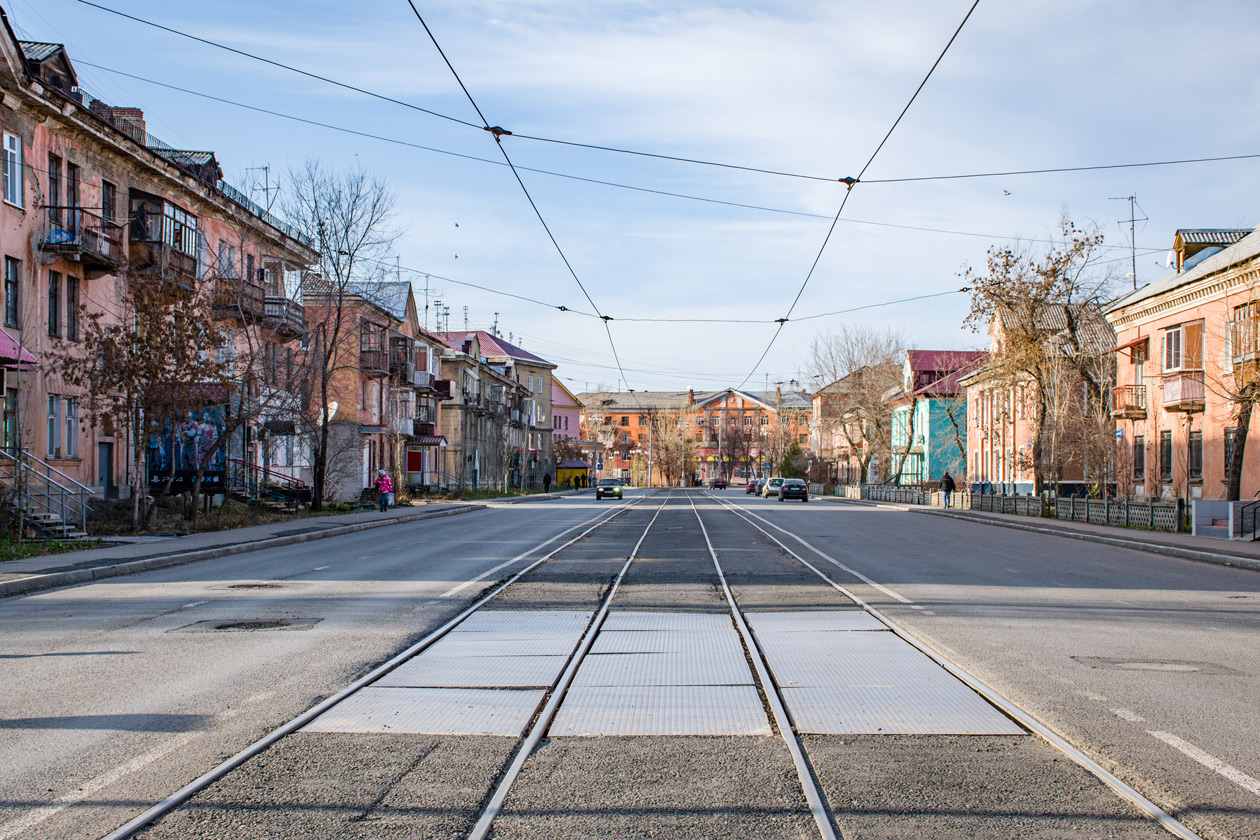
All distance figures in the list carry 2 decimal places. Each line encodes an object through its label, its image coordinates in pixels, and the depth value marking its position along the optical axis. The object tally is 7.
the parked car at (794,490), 66.94
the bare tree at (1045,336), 39.81
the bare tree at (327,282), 37.88
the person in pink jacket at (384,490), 40.28
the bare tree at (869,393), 71.25
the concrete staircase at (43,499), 21.81
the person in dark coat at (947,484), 55.16
